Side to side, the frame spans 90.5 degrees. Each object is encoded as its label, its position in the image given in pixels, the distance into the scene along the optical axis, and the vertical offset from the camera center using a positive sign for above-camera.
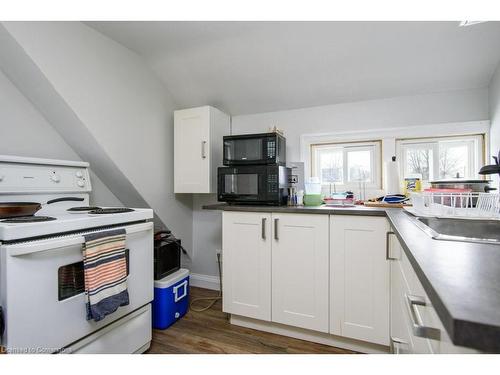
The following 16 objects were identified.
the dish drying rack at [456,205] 1.10 -0.10
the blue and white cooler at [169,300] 1.87 -0.89
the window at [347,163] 2.26 +0.22
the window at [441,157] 1.97 +0.24
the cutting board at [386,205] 1.75 -0.14
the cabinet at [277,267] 1.67 -0.59
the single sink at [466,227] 1.01 -0.18
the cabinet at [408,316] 0.47 -0.34
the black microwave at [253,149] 1.96 +0.30
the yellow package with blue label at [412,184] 2.00 +0.01
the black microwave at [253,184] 1.88 +0.01
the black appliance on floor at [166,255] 1.94 -0.57
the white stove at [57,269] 0.94 -0.37
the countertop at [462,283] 0.32 -0.18
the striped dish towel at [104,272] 1.14 -0.42
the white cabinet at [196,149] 2.27 +0.35
